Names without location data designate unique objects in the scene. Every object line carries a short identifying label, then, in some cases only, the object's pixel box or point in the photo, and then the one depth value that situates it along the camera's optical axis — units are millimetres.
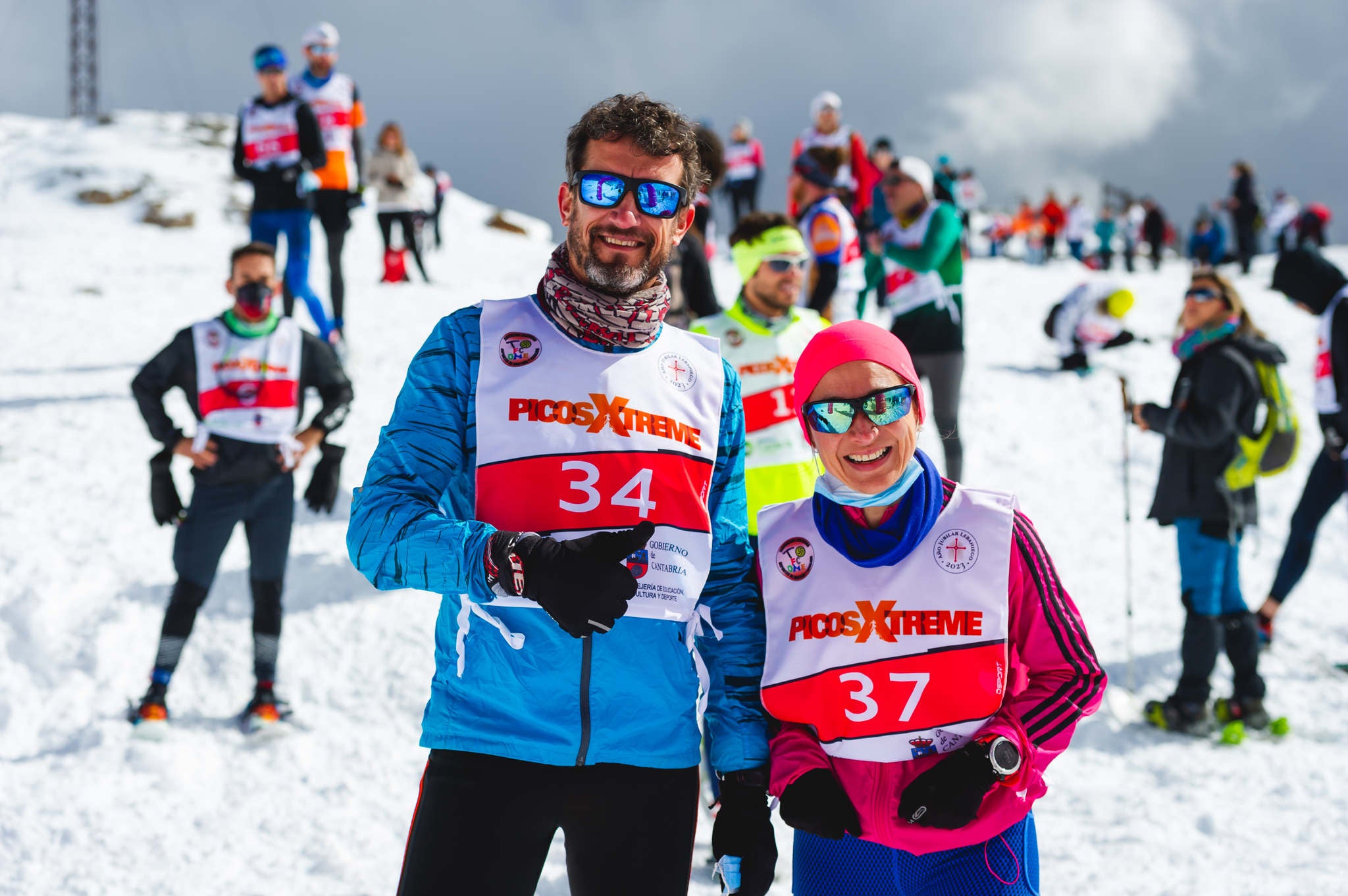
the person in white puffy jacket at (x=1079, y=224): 24562
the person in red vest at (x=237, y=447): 4738
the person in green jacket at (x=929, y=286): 5867
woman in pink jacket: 2090
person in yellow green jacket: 3832
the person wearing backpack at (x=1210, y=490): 5129
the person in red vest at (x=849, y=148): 11555
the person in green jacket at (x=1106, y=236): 23578
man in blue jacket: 1933
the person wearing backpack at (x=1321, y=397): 5898
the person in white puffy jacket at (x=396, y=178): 13227
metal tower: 36219
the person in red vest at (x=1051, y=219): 23750
